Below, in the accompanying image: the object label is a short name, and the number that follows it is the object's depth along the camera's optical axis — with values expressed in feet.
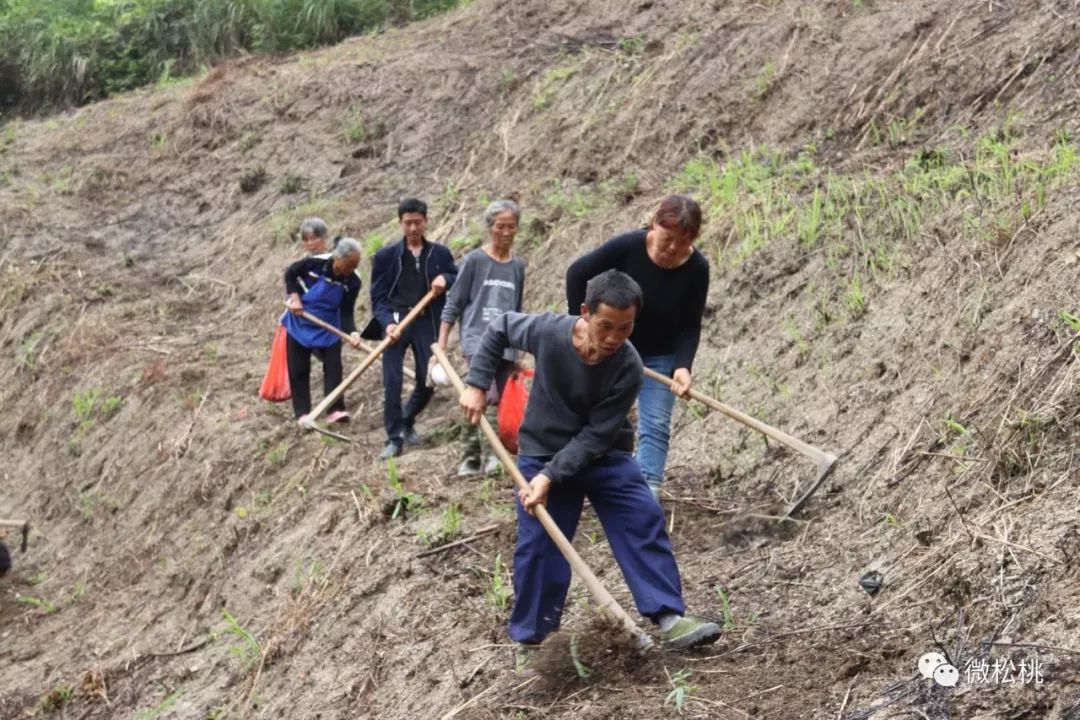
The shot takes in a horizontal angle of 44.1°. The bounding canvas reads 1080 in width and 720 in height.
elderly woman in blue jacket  32.27
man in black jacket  29.01
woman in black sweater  19.39
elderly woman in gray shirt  24.90
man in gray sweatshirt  16.38
